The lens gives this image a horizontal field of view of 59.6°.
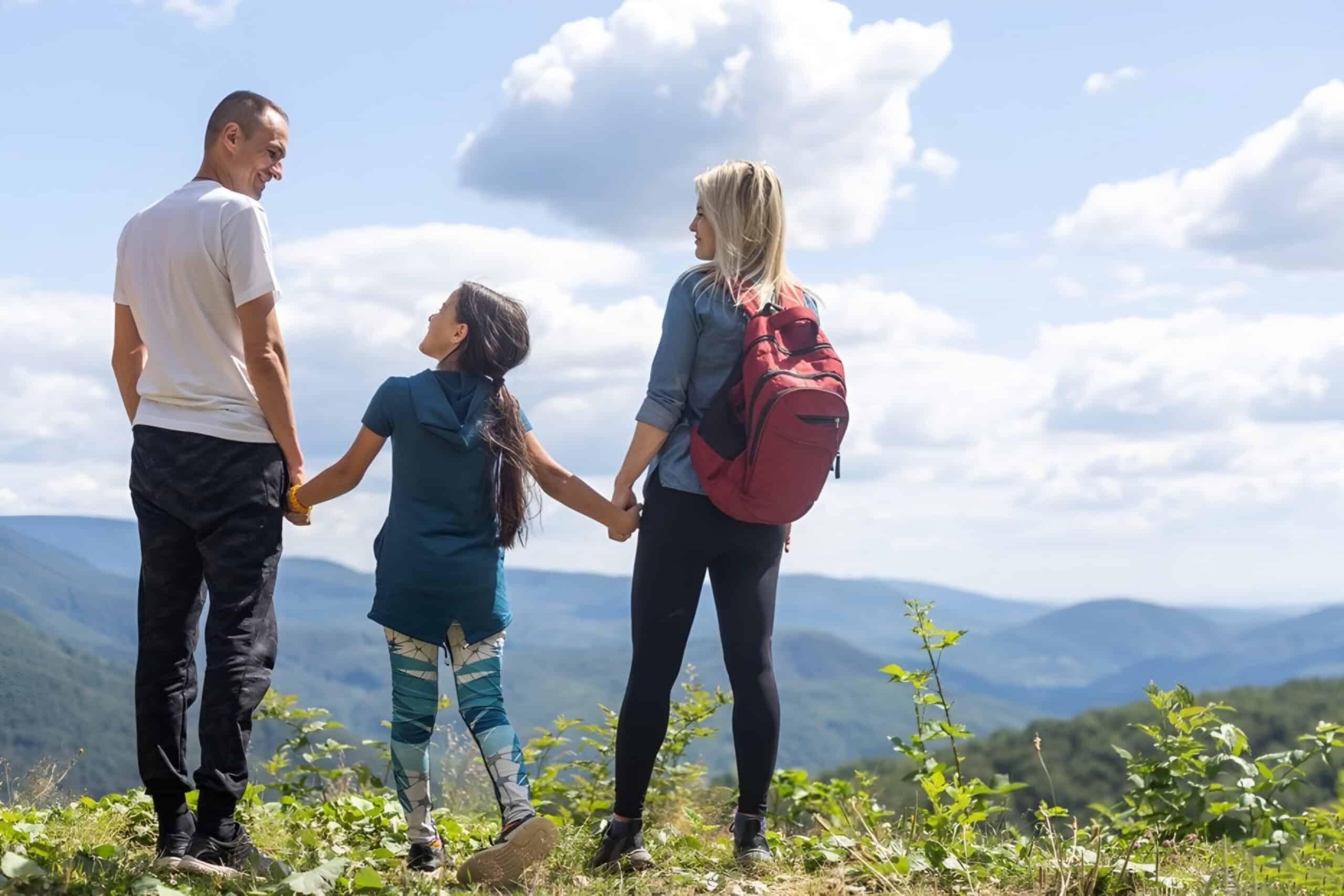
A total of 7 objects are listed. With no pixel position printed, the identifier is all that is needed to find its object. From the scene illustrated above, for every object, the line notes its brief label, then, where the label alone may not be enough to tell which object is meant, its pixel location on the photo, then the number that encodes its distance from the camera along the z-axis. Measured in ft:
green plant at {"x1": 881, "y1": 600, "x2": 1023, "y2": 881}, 14.80
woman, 13.93
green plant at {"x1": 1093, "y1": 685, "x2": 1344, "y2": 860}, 13.38
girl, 13.80
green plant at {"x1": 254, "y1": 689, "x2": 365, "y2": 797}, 21.99
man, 13.51
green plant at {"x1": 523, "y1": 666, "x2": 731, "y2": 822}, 21.72
